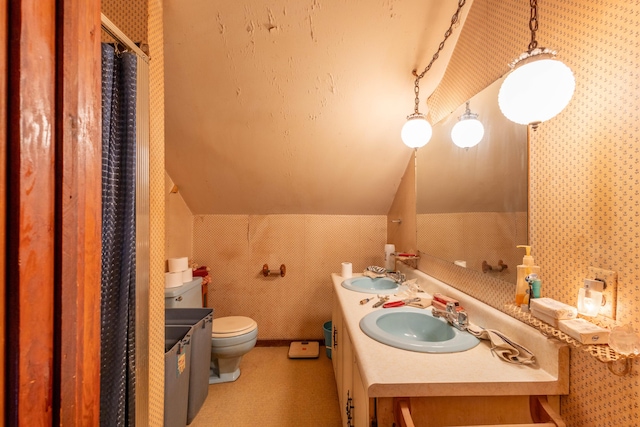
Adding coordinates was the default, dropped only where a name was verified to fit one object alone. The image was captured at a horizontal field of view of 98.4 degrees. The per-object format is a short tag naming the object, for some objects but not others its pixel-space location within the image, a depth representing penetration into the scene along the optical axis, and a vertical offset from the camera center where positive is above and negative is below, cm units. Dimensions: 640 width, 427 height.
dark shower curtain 82 -7
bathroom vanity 82 -51
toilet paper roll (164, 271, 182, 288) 214 -51
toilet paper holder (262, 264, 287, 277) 282 -59
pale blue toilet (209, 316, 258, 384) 208 -99
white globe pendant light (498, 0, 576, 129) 78 +37
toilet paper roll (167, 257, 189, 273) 224 -41
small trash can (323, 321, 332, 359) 257 -119
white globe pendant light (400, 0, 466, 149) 159 +49
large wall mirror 113 +10
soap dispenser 99 -22
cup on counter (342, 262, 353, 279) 222 -46
